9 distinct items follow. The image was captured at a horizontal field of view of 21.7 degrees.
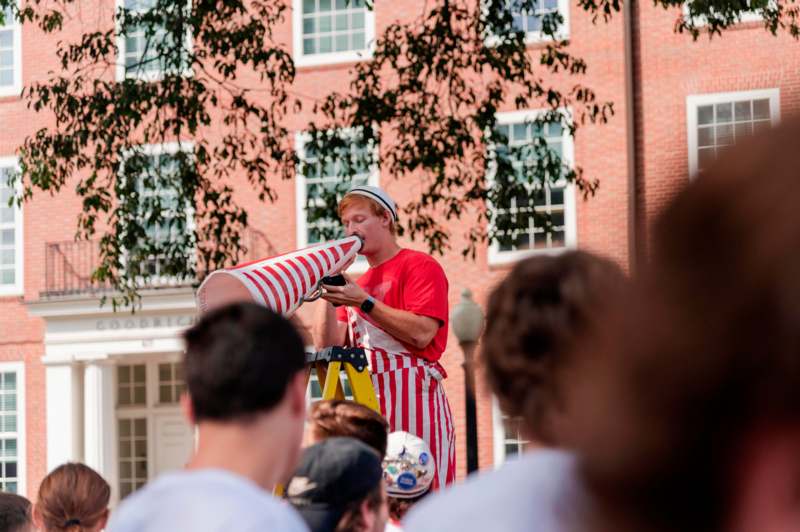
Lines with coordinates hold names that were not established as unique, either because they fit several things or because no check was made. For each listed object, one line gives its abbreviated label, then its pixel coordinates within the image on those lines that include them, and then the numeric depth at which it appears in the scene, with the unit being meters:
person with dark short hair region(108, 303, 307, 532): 3.56
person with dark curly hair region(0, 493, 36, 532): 7.27
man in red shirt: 8.54
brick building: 32.66
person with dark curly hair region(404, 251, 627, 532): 3.33
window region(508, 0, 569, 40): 31.41
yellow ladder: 7.95
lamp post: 25.86
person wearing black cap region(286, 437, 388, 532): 4.41
